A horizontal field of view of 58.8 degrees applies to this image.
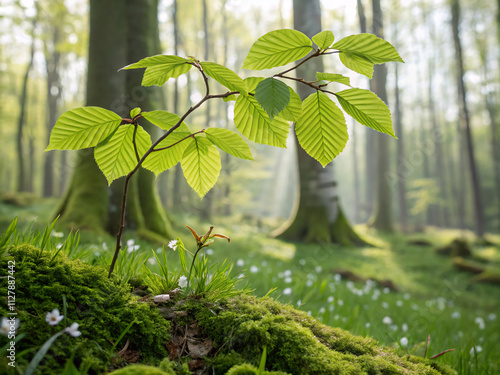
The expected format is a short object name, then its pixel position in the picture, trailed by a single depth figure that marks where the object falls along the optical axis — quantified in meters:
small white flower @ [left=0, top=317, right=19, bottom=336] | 0.36
